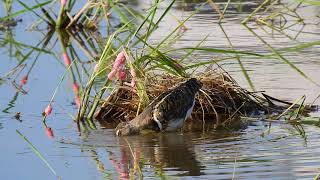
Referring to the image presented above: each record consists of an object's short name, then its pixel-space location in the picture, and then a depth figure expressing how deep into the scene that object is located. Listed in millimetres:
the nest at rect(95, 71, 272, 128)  16687
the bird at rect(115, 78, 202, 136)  15516
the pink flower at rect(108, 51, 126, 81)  15398
